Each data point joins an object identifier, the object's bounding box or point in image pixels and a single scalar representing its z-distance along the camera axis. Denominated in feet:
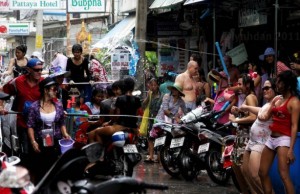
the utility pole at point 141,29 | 70.03
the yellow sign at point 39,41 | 99.55
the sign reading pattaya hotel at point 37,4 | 93.73
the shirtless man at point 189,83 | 55.31
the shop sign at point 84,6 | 90.84
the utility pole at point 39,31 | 99.76
